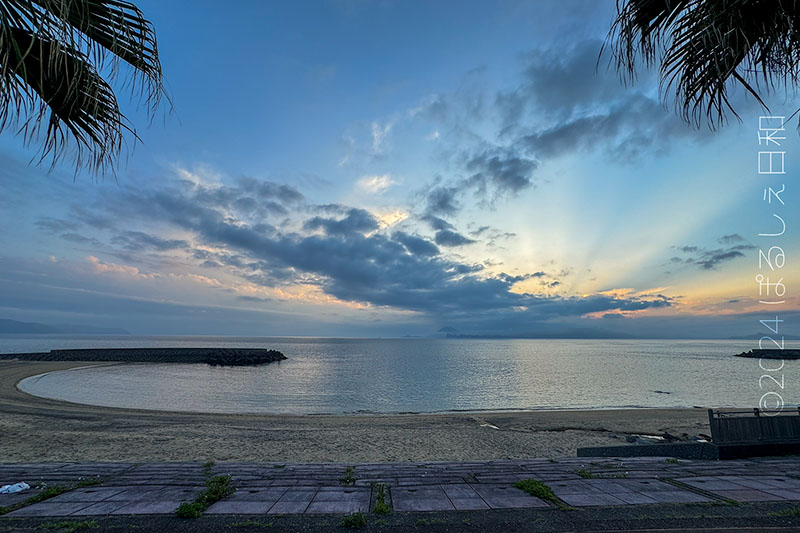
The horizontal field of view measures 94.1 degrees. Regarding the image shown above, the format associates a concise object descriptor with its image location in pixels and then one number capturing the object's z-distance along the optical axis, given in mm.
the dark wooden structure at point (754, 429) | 11391
